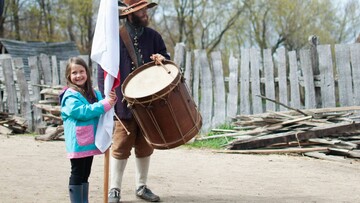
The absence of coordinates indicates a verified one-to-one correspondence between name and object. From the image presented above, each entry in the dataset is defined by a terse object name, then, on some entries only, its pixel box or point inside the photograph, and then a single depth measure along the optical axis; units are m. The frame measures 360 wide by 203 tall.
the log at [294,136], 7.99
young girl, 4.11
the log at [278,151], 7.89
